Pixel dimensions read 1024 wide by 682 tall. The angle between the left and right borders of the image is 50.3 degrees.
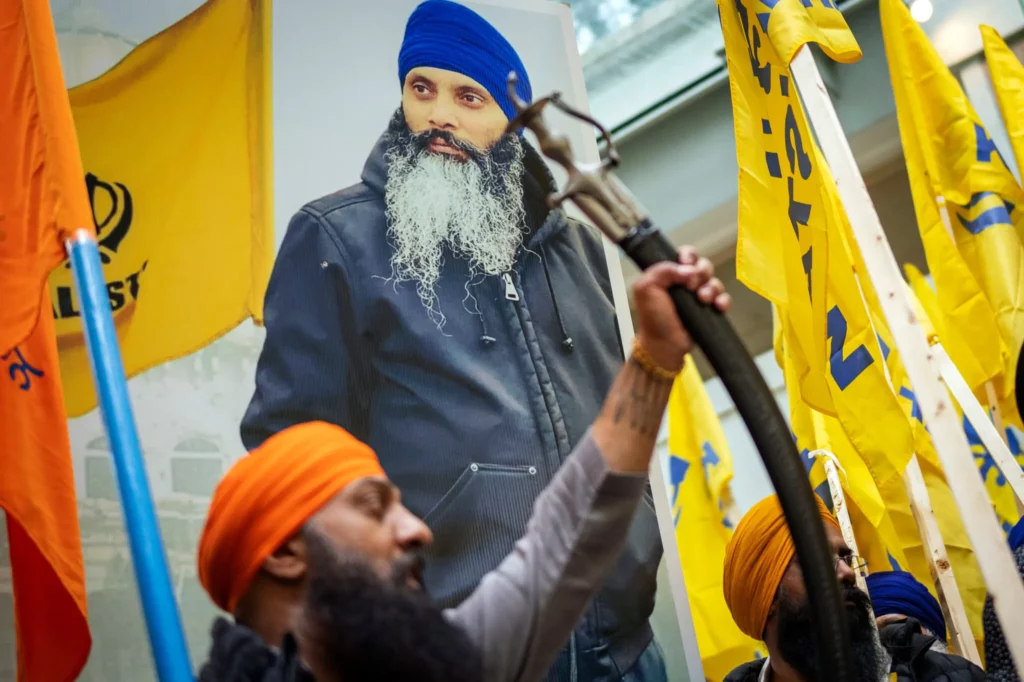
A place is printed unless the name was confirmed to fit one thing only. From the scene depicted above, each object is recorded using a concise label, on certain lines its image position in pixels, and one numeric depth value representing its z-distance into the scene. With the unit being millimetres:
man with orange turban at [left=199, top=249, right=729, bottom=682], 1498
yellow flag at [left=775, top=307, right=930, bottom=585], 3574
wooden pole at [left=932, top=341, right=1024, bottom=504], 3215
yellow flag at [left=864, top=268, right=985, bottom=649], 3773
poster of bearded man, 2471
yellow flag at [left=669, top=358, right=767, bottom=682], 3787
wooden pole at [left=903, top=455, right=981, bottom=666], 3082
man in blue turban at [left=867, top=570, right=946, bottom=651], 3398
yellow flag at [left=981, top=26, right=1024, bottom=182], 4289
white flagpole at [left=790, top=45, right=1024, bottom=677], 1900
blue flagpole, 1588
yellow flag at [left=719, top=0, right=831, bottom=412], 2676
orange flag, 1985
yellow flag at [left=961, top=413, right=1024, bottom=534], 4195
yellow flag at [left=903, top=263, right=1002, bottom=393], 3824
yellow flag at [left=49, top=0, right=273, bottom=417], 2451
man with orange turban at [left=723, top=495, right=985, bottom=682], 2527
